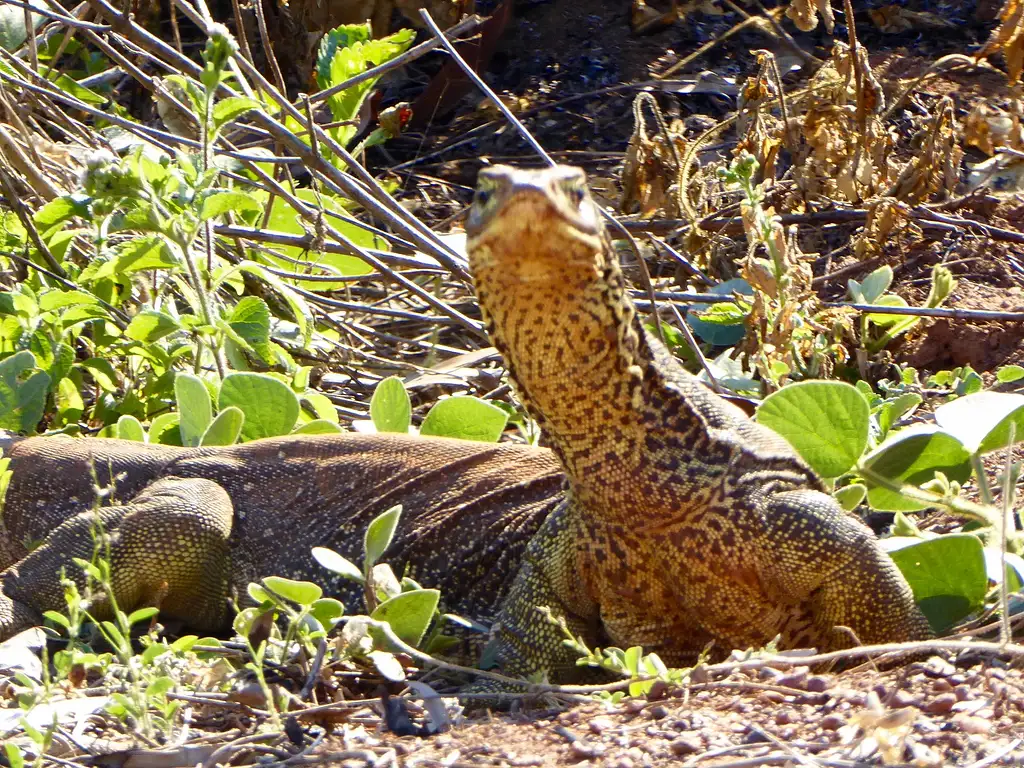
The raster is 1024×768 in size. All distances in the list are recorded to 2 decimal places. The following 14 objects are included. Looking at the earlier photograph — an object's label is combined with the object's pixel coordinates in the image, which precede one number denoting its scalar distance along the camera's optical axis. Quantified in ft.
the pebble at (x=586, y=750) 17.44
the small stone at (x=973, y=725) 16.62
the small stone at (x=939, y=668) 19.27
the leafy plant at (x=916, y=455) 22.66
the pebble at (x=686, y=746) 17.04
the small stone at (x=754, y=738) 17.01
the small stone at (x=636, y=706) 19.06
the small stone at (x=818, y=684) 18.66
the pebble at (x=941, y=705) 17.72
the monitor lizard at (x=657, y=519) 19.15
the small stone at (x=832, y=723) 17.13
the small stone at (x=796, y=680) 18.93
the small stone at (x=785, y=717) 17.76
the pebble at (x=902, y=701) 17.97
